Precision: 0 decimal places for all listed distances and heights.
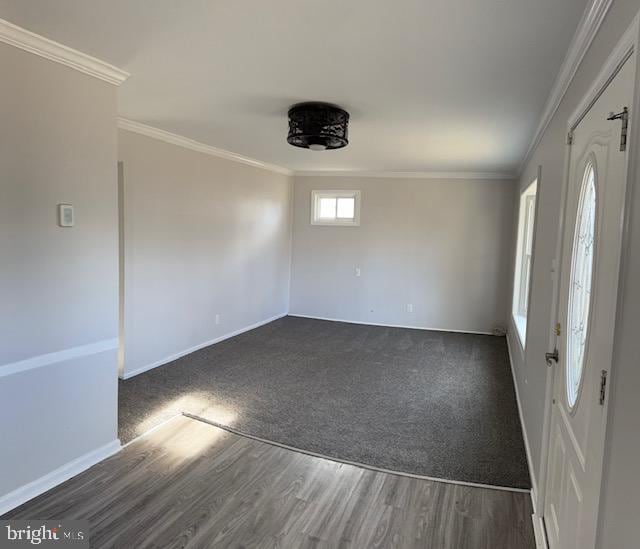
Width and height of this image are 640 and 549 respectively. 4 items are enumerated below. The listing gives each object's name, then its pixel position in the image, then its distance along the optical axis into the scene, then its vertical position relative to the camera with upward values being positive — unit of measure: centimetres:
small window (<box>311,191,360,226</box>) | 687 +53
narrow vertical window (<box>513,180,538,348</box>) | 473 -11
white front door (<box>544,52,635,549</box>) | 123 -23
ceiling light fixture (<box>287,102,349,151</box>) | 304 +83
